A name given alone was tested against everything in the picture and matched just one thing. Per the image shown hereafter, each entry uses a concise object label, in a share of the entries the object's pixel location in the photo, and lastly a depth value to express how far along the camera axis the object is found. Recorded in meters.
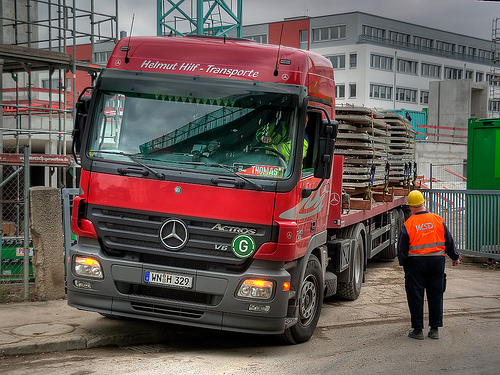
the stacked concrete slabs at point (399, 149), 14.03
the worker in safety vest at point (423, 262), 8.16
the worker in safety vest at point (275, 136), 7.02
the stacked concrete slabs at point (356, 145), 10.77
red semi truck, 6.80
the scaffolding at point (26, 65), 11.08
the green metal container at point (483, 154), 15.16
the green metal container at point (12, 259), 10.94
